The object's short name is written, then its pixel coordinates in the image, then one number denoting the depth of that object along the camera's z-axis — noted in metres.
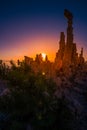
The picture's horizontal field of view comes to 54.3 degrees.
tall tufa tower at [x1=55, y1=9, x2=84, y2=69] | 10.44
